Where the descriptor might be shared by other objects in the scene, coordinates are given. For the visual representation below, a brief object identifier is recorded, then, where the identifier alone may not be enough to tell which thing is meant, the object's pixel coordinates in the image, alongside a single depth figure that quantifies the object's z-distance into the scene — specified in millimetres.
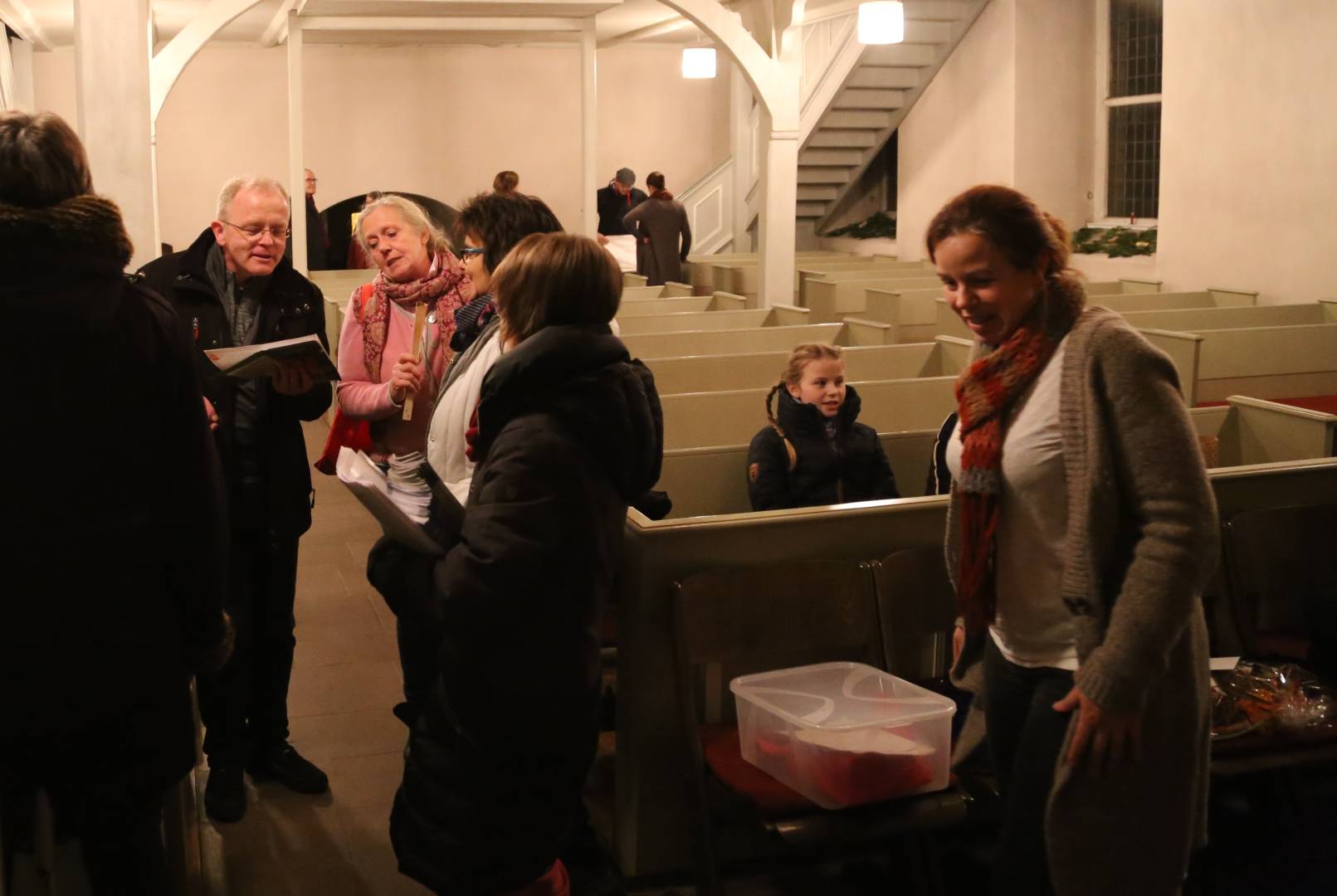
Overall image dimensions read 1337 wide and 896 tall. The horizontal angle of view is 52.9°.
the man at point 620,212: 14039
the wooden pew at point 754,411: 5062
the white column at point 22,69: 14812
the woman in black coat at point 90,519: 1899
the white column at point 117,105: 5137
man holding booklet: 3338
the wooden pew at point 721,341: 6434
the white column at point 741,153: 15891
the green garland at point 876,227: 14695
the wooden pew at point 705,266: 12703
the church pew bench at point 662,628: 3119
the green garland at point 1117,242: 10750
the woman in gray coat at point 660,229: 12234
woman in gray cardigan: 1868
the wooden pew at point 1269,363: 6445
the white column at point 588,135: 12281
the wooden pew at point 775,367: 5863
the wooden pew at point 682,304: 8305
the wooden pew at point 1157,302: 8320
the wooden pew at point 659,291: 9555
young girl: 4227
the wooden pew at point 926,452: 4391
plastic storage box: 2711
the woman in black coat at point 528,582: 2096
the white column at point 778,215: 9352
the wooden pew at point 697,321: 7266
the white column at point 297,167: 11273
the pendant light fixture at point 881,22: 9227
